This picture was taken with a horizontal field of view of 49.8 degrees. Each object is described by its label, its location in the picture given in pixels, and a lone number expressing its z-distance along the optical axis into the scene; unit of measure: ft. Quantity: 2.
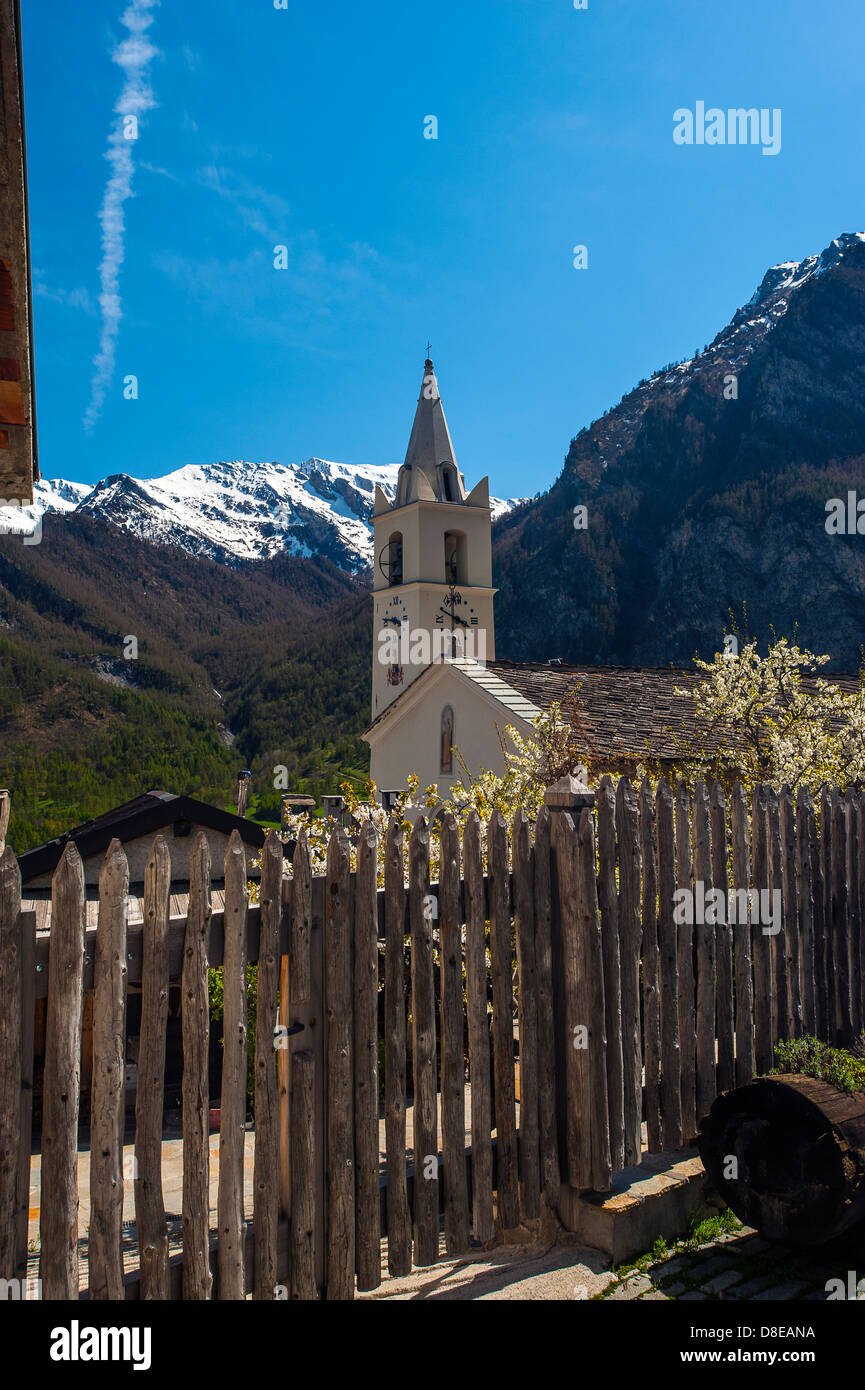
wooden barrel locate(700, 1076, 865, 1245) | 12.08
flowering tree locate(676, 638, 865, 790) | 31.37
